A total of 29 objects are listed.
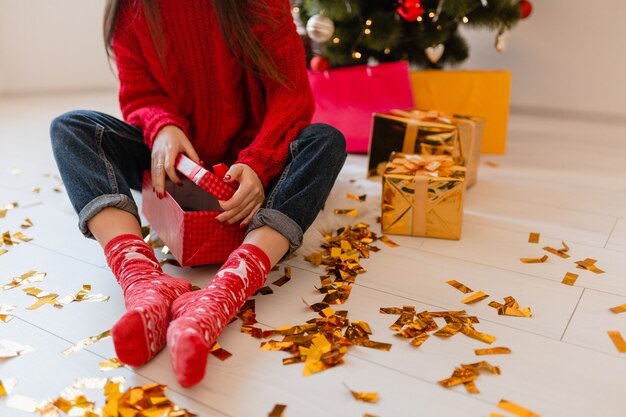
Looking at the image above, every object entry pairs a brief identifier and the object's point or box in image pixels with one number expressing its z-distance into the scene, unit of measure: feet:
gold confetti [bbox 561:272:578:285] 3.17
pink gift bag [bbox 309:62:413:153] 5.37
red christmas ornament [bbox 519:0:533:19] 5.92
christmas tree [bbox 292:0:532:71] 5.28
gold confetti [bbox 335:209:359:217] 4.03
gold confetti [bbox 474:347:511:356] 2.55
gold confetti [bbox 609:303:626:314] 2.89
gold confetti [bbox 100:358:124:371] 2.41
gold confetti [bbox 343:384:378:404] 2.25
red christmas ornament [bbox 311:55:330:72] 5.59
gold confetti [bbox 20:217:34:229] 3.87
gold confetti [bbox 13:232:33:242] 3.66
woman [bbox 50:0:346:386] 2.72
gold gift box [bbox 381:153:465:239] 3.60
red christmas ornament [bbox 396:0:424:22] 5.12
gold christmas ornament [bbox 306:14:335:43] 5.15
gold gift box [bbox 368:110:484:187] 4.43
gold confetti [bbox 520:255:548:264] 3.40
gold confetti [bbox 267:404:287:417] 2.17
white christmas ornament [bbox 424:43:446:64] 5.66
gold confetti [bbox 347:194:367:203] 4.31
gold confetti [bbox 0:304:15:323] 2.78
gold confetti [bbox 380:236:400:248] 3.63
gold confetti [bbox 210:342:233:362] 2.50
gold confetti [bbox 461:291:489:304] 2.96
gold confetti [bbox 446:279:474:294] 3.06
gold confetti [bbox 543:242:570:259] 3.50
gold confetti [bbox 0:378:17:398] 2.27
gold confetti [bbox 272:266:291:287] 3.14
